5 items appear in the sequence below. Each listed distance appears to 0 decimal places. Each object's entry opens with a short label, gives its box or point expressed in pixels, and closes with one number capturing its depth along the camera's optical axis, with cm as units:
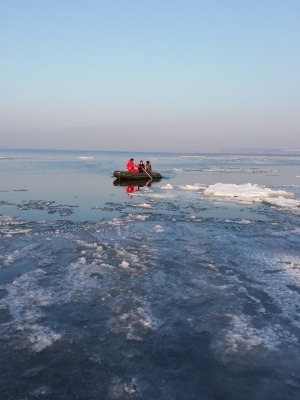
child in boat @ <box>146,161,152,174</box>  2970
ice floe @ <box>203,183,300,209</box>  1830
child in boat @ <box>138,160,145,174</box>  2922
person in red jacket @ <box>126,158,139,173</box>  2914
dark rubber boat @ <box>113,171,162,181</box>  2775
